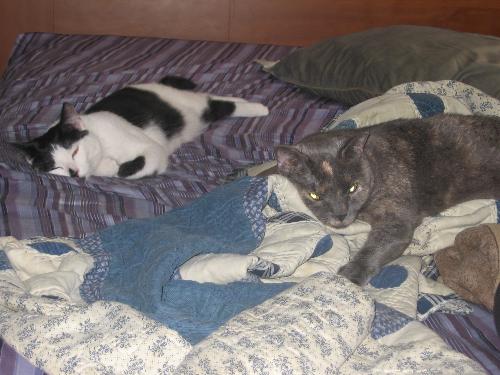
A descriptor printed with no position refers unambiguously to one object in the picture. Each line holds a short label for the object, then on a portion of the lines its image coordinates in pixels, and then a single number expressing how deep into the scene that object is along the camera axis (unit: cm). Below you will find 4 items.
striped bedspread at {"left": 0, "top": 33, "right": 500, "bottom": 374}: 174
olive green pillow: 232
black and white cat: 225
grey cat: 173
